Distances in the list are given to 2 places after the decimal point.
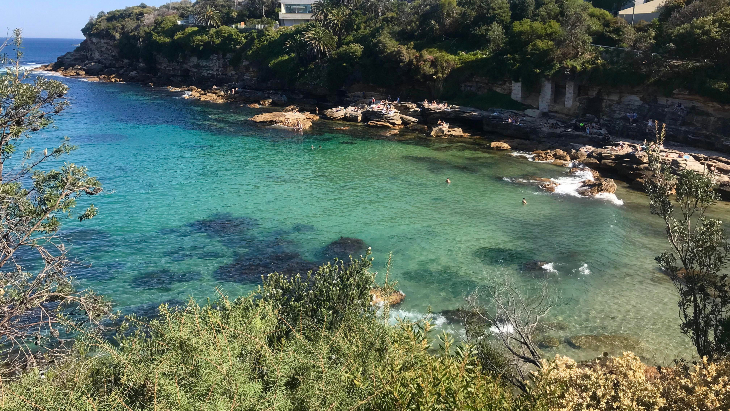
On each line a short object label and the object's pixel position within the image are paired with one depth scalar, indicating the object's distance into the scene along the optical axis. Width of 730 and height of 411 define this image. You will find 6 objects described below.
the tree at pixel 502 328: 13.63
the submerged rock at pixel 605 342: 18.62
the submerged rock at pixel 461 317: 20.28
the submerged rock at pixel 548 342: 18.67
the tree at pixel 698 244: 13.53
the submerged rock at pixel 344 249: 26.12
